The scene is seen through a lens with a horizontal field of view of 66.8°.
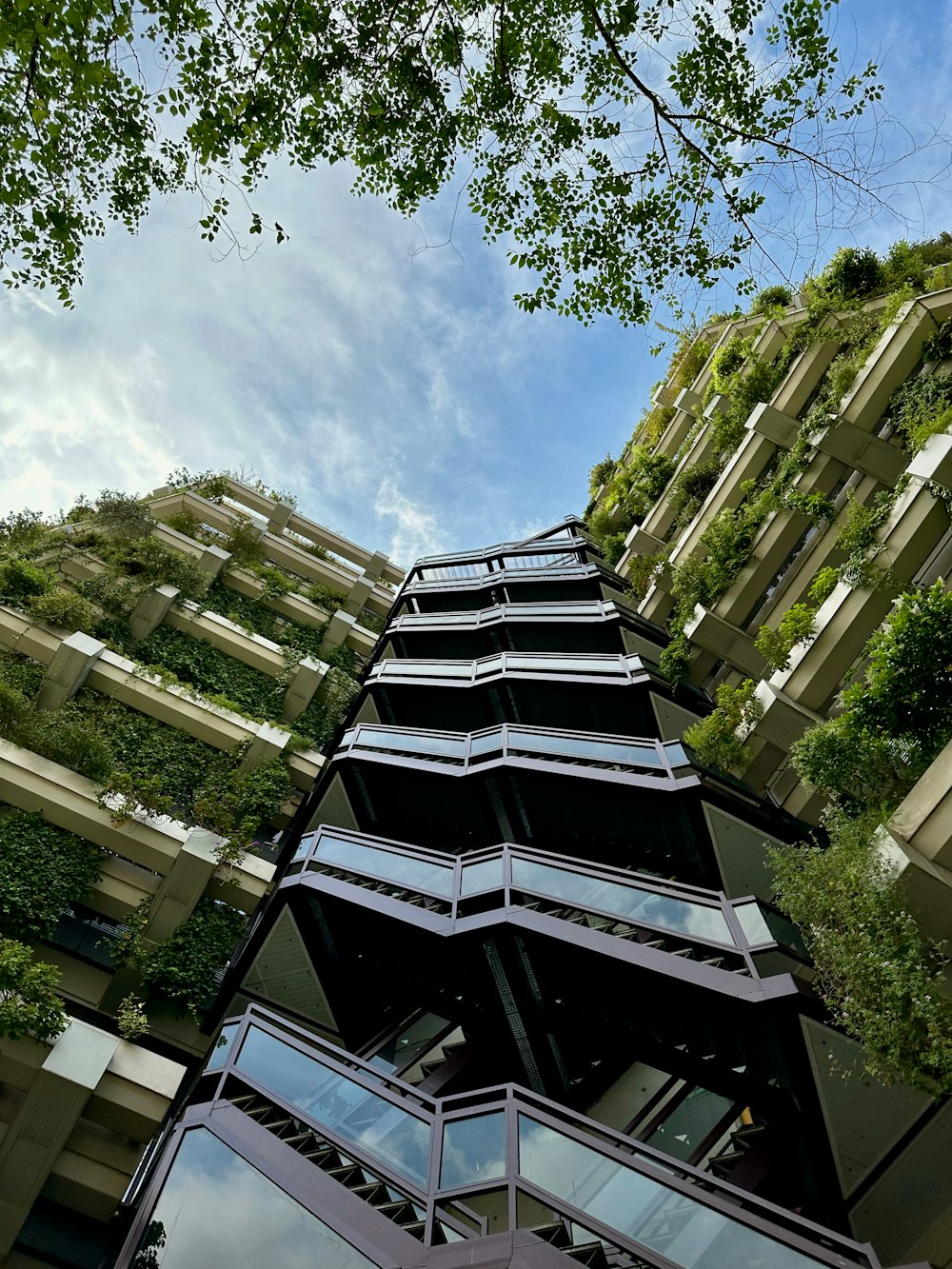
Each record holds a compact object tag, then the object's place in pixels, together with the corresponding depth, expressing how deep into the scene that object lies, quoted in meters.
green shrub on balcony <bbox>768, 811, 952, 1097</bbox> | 6.89
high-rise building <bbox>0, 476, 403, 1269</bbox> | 10.72
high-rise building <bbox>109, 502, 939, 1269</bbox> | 6.12
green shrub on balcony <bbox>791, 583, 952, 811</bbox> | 9.52
